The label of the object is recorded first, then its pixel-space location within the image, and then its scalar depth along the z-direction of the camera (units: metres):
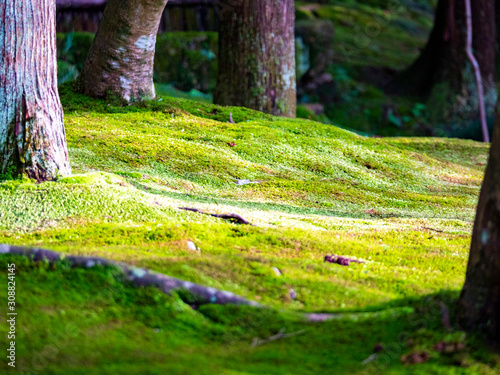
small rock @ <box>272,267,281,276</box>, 6.46
